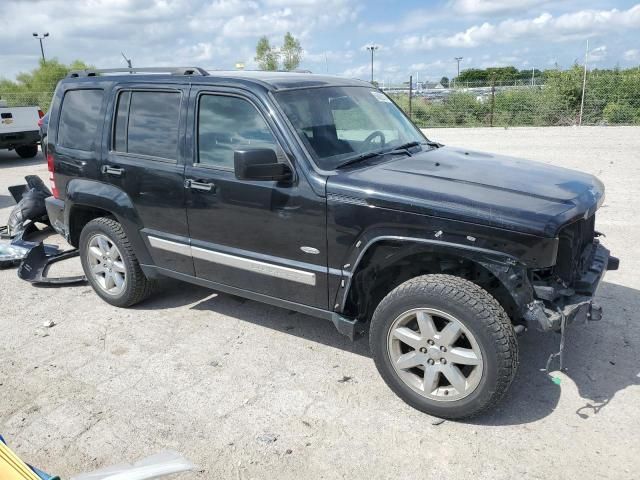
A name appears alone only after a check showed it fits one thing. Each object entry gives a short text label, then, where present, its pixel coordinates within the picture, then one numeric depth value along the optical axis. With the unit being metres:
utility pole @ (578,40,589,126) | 19.41
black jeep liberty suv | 3.12
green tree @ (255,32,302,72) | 39.20
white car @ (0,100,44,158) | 14.02
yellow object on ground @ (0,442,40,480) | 1.99
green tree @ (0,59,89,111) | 36.09
